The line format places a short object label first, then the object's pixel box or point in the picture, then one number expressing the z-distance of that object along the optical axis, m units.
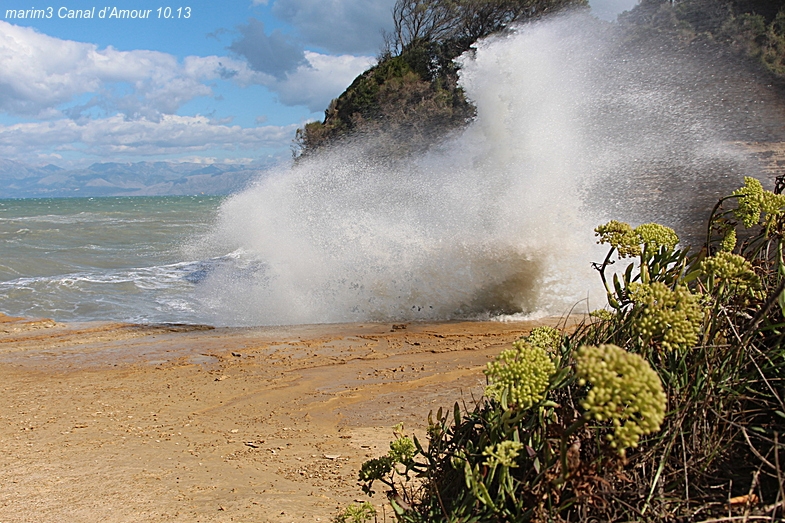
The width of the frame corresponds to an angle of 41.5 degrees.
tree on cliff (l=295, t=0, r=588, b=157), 21.44
